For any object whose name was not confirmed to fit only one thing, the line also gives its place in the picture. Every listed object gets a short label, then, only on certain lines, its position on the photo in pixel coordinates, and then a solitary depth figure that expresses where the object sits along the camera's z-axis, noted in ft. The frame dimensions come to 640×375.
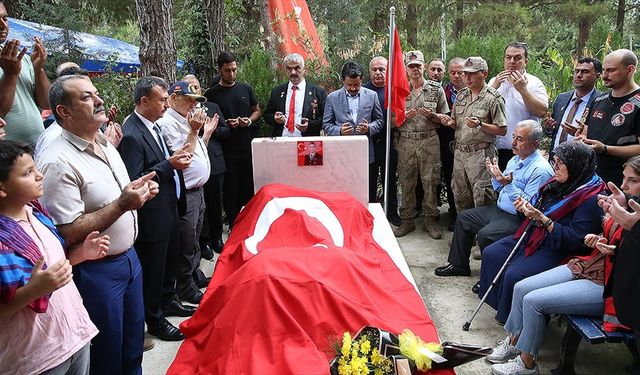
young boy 6.13
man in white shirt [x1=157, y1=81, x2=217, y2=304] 13.16
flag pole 17.71
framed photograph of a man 15.88
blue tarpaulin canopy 24.89
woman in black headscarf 11.41
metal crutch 12.26
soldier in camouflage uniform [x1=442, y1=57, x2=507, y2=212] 16.37
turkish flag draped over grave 8.15
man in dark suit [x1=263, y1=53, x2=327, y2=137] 18.26
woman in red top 10.18
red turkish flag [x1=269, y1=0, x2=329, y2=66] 26.61
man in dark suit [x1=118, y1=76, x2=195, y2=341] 10.83
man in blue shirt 13.67
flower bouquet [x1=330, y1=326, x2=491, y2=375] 7.80
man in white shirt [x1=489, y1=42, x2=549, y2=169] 16.32
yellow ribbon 7.97
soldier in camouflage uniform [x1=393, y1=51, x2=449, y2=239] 18.35
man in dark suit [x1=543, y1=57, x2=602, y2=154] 14.87
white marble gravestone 15.89
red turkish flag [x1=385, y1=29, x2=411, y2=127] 17.76
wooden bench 9.73
